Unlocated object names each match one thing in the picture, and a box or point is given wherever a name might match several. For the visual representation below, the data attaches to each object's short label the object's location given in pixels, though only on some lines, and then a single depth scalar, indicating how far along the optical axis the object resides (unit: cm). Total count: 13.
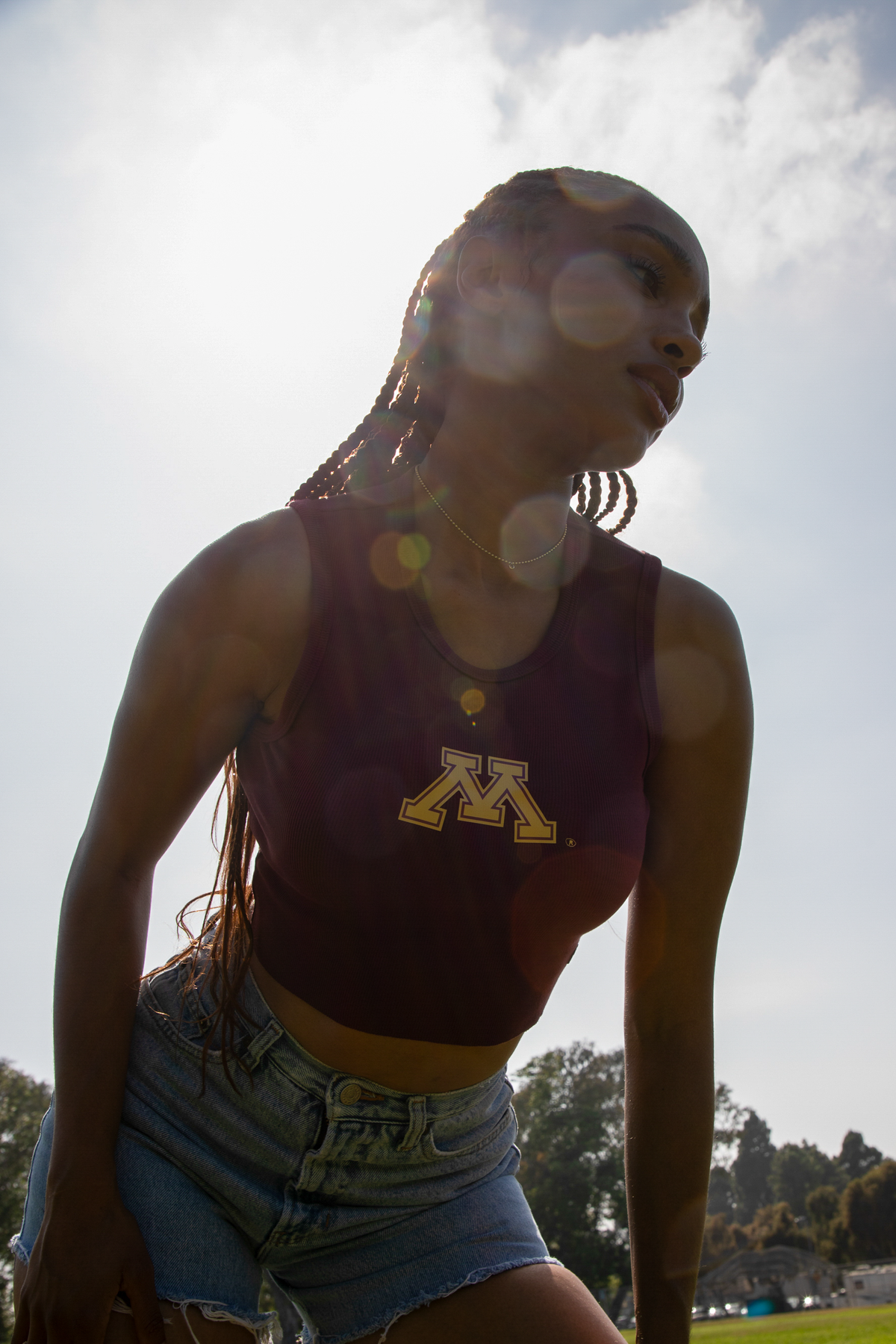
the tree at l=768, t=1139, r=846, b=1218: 9688
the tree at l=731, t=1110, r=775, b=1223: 10894
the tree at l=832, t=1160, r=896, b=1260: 6031
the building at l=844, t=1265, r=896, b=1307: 4625
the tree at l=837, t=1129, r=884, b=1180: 9425
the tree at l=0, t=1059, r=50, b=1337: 3831
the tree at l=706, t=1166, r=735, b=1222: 11112
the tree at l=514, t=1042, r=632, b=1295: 4294
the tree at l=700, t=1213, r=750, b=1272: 6956
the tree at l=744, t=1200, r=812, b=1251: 6569
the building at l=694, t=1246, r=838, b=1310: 5622
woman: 179
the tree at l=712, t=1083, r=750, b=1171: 6309
